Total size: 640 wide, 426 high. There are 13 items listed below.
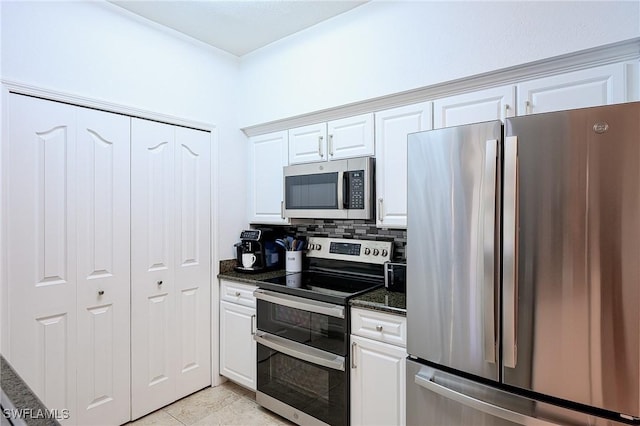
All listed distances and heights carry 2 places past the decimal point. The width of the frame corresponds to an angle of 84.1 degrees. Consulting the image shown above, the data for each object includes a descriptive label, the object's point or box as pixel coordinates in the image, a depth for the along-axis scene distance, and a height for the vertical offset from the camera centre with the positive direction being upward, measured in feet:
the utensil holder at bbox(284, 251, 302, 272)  9.31 -1.35
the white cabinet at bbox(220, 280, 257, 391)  8.50 -3.08
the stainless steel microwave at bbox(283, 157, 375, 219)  7.43 +0.46
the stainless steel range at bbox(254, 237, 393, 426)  6.64 -2.54
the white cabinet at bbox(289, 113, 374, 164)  7.60 +1.61
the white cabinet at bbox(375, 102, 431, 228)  6.89 +1.08
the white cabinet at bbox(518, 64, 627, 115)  4.99 +1.79
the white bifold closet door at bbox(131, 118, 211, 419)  7.86 -1.28
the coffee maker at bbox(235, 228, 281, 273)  9.36 -1.14
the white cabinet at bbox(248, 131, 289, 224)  9.27 +0.89
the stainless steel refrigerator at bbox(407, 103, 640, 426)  3.84 -0.74
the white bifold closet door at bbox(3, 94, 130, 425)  6.23 -0.88
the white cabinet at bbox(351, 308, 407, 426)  6.00 -2.82
